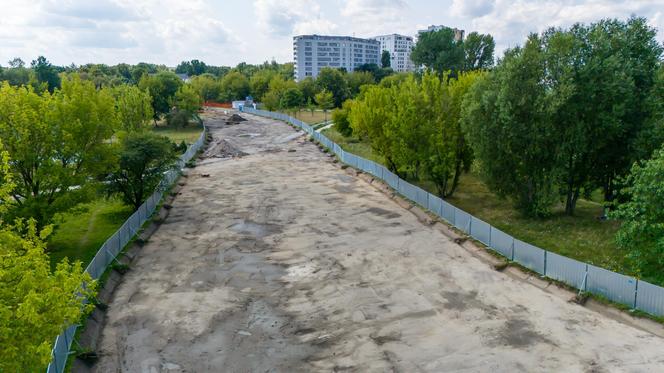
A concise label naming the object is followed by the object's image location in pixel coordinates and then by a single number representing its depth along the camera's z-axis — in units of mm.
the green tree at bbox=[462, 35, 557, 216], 27781
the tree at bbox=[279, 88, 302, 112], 94812
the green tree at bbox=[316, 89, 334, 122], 90862
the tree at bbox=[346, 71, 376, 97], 116625
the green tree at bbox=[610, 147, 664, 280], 17891
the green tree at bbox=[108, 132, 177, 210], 30906
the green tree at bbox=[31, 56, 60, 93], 108750
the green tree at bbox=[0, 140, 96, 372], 9870
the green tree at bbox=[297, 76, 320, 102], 107688
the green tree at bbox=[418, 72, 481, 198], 34562
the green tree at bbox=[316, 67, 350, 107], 107250
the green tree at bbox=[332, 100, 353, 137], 65981
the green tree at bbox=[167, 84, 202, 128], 77438
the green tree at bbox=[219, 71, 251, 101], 124500
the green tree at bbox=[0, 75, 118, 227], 22891
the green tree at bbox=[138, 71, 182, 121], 79500
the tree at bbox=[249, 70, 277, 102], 121188
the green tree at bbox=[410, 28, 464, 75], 101312
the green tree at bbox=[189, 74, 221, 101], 125856
